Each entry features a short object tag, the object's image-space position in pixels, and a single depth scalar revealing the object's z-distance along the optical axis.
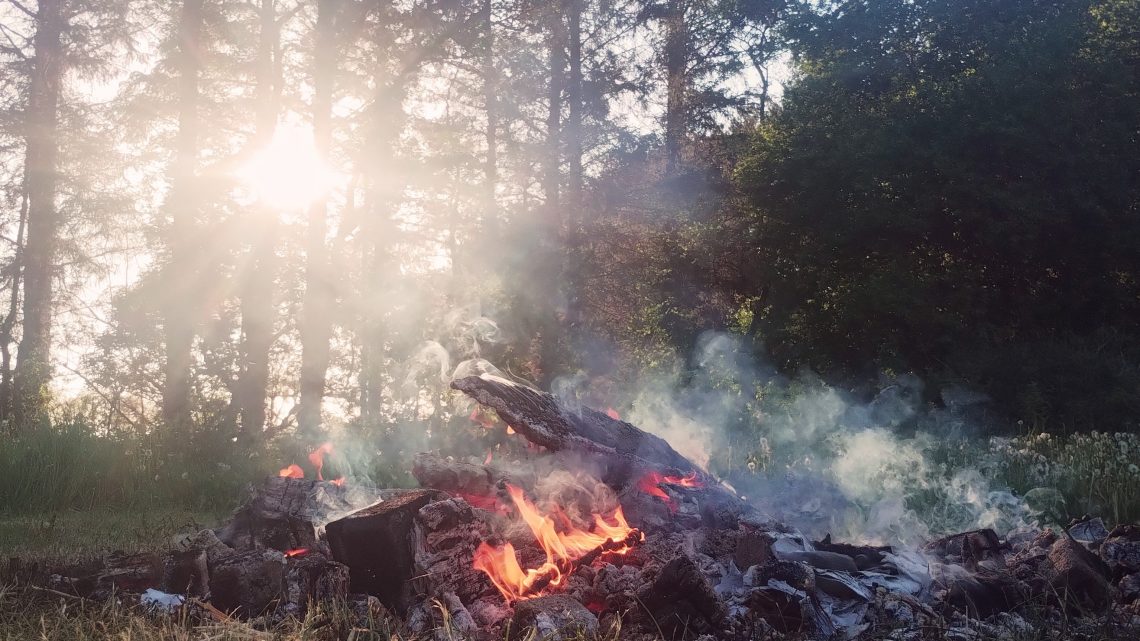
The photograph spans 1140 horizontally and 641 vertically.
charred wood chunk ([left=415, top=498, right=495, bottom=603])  4.48
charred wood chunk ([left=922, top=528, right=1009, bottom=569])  5.28
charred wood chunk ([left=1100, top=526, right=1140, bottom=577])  4.83
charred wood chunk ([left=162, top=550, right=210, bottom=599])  4.70
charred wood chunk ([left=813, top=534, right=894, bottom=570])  5.18
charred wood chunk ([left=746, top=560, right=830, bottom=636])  4.20
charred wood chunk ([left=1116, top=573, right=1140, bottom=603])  4.50
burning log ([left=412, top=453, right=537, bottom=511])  5.74
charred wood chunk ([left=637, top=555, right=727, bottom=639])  4.12
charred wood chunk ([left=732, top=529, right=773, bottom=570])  5.02
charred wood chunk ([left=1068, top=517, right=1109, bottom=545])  5.48
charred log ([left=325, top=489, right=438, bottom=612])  4.66
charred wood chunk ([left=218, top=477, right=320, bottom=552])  5.35
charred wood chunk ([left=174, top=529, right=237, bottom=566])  4.76
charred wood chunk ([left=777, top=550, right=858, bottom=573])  5.02
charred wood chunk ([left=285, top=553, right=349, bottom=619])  4.36
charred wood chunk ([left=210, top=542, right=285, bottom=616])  4.55
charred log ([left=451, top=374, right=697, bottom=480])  6.24
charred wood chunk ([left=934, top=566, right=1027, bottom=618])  4.49
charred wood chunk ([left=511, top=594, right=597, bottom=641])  3.89
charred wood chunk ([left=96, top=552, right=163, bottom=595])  4.66
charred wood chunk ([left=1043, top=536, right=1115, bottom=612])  4.46
